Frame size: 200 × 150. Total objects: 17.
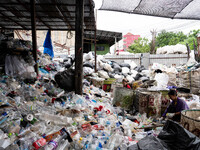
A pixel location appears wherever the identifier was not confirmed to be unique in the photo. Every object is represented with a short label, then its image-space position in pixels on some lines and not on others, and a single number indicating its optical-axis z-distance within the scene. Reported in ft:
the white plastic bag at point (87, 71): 22.19
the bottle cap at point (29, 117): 6.61
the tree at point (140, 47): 79.77
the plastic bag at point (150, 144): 5.04
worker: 10.63
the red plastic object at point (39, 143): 5.19
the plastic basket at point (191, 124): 6.14
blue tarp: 23.35
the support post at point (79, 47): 11.38
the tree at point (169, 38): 80.89
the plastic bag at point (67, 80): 12.37
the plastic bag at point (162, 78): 21.79
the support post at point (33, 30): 11.50
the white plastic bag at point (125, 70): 31.31
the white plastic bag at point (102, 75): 23.58
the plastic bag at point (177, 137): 4.85
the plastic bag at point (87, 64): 27.22
